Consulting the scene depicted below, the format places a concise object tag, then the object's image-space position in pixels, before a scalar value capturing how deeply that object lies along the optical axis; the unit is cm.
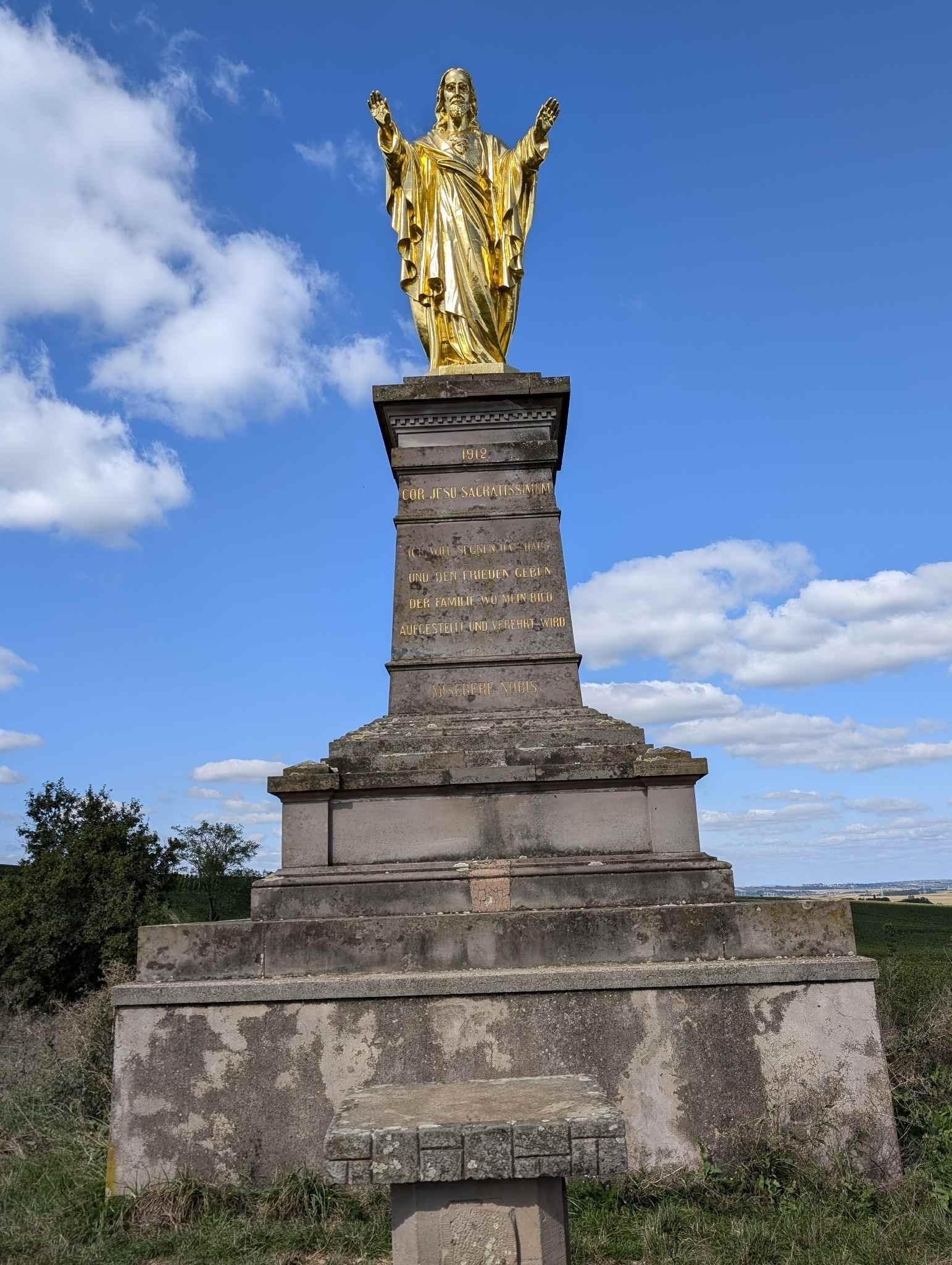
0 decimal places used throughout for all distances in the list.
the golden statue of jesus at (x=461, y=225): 1012
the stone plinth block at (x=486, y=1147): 352
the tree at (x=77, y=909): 1900
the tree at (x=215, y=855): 3034
